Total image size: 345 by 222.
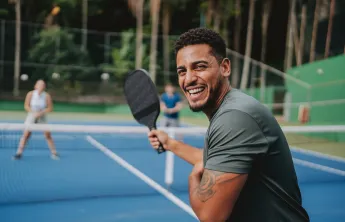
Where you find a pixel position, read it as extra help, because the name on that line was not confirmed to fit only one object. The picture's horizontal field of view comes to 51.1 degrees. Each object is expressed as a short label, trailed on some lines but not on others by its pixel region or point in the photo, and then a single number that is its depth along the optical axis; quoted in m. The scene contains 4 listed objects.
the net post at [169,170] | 5.27
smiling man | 1.44
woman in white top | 7.91
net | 5.04
